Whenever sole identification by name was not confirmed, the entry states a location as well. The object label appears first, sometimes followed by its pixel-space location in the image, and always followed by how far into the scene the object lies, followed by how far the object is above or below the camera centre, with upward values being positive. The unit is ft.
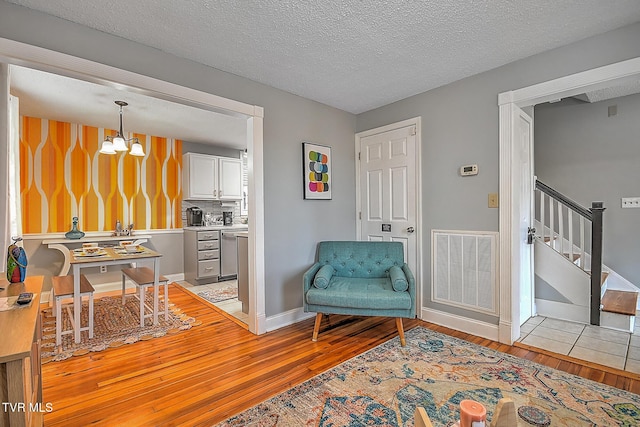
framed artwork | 11.00 +1.46
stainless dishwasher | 16.97 -2.35
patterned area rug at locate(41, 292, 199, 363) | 8.59 -3.76
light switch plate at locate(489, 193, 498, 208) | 8.95 +0.26
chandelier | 11.12 +2.51
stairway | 9.70 -3.07
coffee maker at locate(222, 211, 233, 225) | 18.86 -0.40
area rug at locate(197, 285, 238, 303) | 13.50 -3.82
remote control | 4.57 -1.28
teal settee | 8.54 -2.27
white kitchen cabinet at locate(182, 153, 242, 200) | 17.08 +1.98
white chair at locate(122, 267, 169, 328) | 10.28 -2.37
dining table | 9.05 -1.51
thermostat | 9.38 +1.21
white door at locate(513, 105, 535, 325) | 8.84 +0.23
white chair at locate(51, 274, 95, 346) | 8.65 -2.37
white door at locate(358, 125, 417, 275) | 11.03 +0.83
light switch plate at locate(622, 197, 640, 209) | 11.85 +0.22
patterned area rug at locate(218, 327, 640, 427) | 5.58 -3.76
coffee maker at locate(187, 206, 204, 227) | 17.38 -0.30
